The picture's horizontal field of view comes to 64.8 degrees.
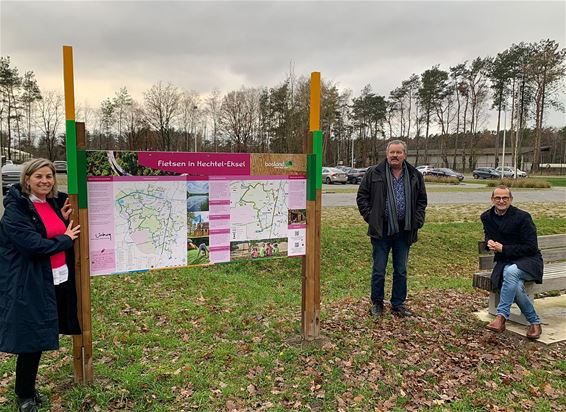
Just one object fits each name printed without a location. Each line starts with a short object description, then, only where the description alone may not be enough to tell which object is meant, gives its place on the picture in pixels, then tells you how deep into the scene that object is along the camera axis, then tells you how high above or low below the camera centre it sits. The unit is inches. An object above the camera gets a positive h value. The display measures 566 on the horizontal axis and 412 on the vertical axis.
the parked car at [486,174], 1777.1 -58.8
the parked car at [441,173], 1631.9 -52.4
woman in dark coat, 112.3 -30.1
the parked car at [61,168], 1383.1 -42.4
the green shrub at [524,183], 1154.7 -62.2
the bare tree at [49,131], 1858.1 +97.5
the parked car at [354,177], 1435.8 -61.7
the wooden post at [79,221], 125.5 -19.3
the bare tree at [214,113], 2048.0 +199.4
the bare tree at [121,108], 2014.0 +212.2
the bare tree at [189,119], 1959.9 +165.1
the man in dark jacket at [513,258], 174.4 -39.1
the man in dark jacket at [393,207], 185.8 -20.5
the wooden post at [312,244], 167.3 -33.3
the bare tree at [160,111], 1829.5 +183.1
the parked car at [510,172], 1743.8 -51.6
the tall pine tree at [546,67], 1584.6 +341.7
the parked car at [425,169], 1747.5 -42.2
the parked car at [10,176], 681.2 -34.1
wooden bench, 187.8 -50.3
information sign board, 136.6 -17.6
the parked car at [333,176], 1366.9 -56.9
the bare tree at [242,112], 1936.5 +193.3
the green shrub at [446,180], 1412.4 -67.7
